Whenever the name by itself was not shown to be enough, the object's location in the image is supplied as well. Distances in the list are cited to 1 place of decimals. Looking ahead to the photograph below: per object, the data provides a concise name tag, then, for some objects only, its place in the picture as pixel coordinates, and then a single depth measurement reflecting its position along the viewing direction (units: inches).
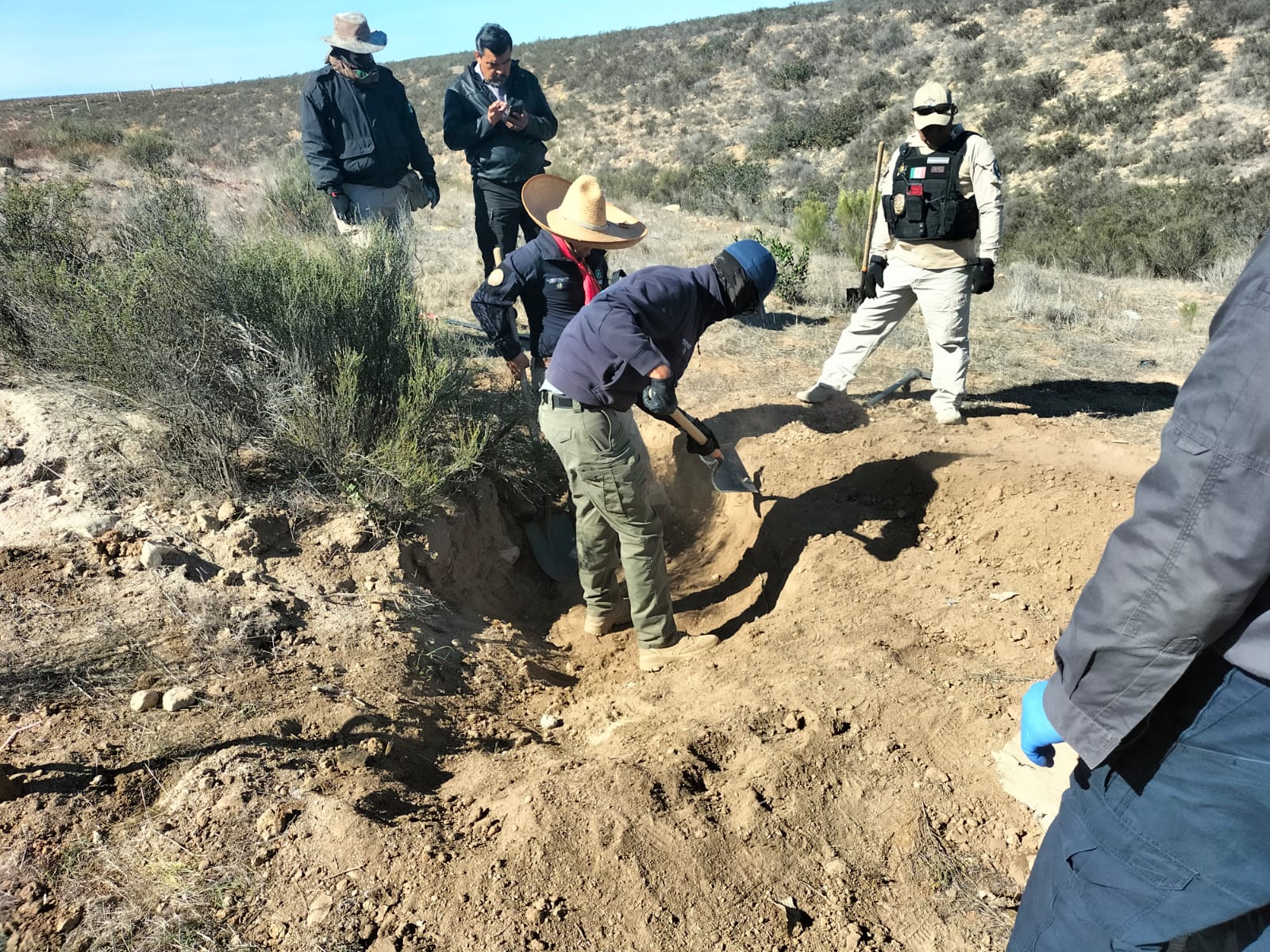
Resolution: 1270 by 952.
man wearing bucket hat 229.5
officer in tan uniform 202.2
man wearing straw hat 163.0
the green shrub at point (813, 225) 436.8
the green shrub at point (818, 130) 819.4
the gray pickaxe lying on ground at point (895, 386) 235.2
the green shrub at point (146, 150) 633.9
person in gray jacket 47.8
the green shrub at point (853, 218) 426.6
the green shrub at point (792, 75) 1011.3
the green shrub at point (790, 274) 338.6
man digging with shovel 133.8
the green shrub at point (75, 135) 700.0
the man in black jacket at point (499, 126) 237.1
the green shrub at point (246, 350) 158.2
